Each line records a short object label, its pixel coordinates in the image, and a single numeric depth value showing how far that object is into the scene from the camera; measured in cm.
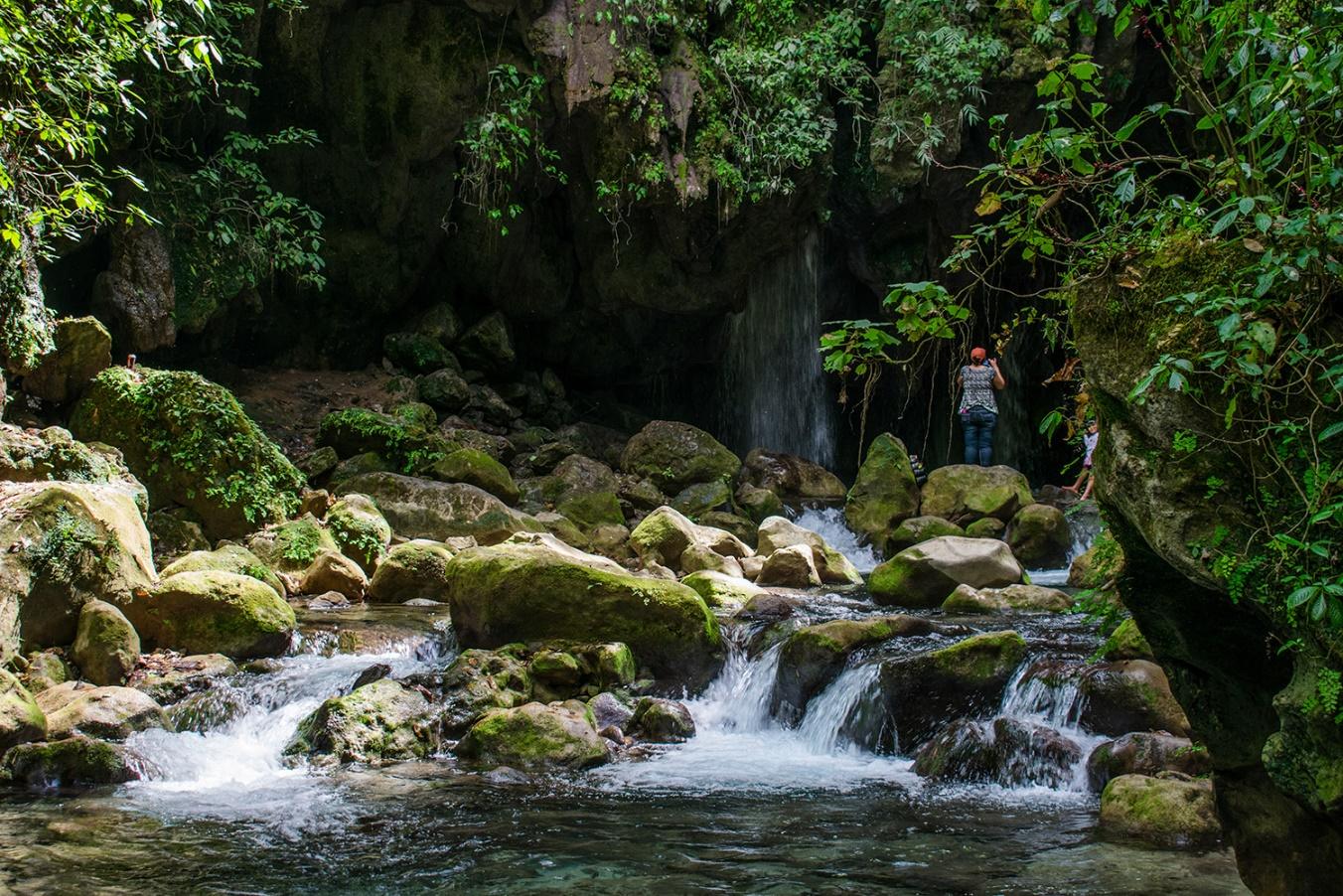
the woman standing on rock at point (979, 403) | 1363
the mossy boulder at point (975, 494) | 1231
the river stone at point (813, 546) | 1110
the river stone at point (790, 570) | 1060
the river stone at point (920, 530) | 1189
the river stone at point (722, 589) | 927
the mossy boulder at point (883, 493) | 1291
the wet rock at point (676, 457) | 1437
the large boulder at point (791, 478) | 1474
